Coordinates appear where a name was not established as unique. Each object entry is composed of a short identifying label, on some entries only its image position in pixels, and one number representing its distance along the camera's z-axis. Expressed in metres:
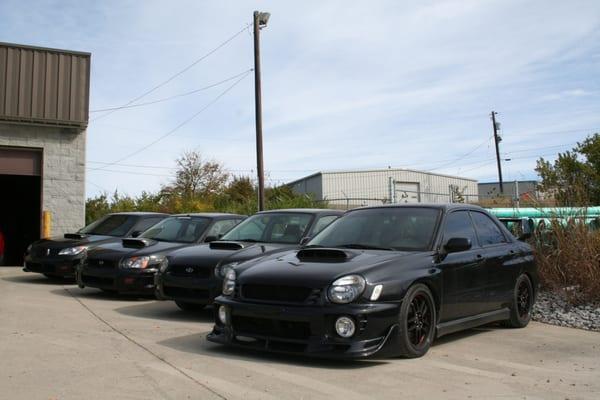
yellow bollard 16.91
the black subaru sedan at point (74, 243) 11.89
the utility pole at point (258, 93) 19.63
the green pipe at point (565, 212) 9.80
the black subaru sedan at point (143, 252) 9.72
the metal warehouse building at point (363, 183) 47.31
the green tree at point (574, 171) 10.27
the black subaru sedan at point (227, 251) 7.97
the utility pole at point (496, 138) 50.92
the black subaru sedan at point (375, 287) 5.40
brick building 16.56
